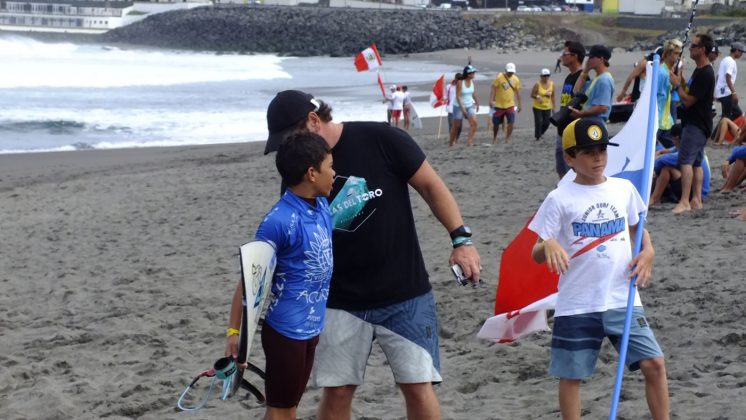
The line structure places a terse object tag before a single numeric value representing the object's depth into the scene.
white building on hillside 110.95
